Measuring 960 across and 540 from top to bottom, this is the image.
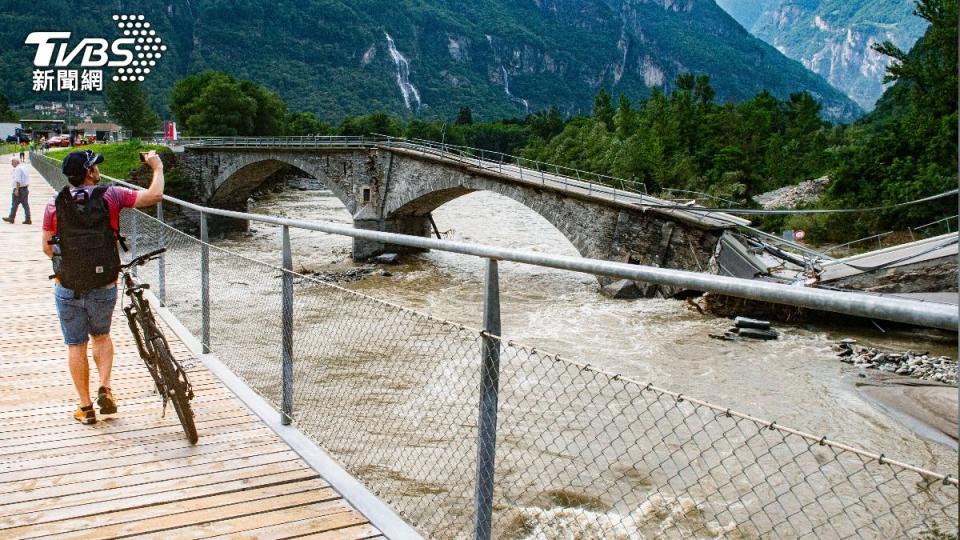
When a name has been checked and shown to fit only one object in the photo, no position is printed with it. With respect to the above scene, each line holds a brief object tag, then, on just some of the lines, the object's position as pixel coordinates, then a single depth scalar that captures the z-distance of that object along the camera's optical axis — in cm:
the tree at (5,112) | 8665
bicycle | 456
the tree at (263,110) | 7162
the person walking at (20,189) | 1586
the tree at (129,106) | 7769
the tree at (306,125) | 9031
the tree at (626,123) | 6444
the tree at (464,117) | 12106
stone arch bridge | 2178
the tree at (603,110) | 7362
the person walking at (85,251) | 452
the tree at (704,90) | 7400
